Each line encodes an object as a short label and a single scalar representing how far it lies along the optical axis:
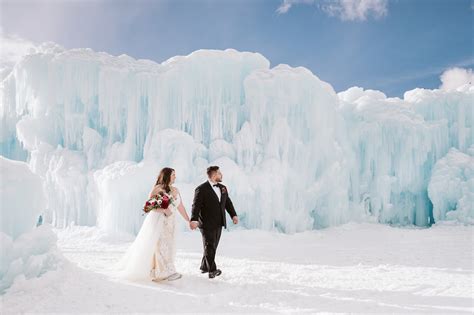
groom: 6.96
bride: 6.56
